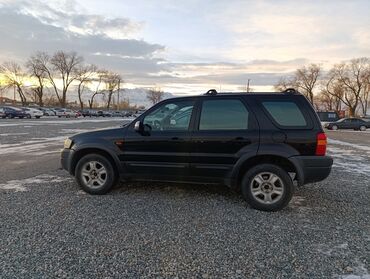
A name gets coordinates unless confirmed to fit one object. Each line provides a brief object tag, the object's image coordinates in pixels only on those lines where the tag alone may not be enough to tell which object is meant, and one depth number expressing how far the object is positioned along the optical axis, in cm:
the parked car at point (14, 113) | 4556
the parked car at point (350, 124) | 3967
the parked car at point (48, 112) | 6305
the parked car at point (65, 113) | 6326
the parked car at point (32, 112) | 4628
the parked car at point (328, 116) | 6331
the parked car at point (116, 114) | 8554
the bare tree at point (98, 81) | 10135
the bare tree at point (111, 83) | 10494
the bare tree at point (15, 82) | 8531
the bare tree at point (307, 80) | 8269
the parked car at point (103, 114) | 8019
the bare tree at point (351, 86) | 7231
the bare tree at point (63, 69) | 8838
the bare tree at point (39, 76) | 8562
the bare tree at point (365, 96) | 7100
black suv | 491
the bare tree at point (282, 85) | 8768
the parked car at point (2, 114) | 4547
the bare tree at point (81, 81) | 9369
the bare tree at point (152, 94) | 13450
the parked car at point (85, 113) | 7544
